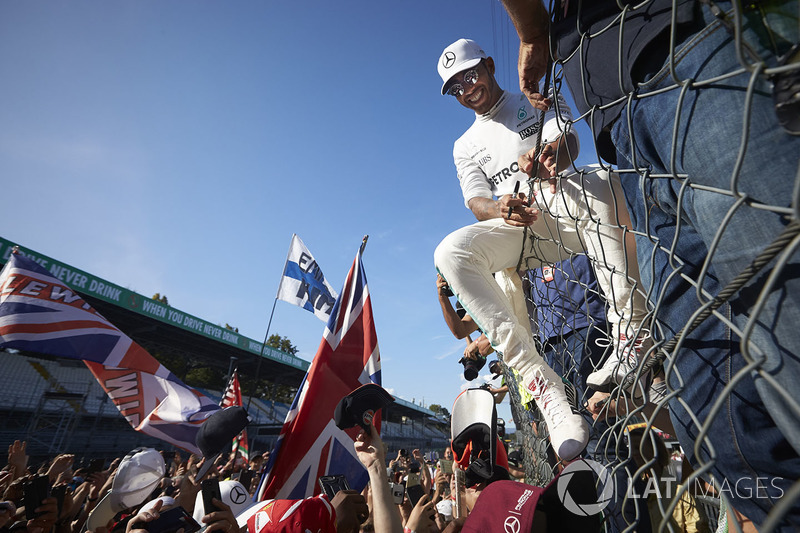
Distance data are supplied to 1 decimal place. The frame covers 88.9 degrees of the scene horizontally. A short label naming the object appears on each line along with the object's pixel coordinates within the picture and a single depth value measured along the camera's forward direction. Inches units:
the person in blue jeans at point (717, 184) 23.7
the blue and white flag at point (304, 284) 335.6
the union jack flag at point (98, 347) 207.6
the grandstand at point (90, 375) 527.8
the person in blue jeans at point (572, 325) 96.9
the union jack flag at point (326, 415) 126.1
